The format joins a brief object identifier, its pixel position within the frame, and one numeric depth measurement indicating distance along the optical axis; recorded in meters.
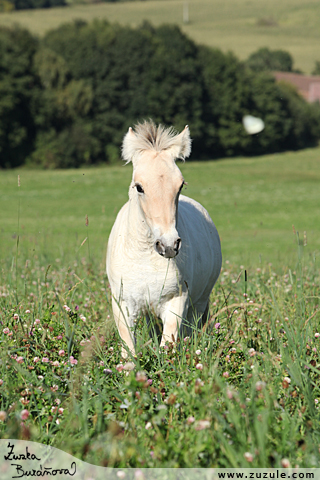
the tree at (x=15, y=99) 118.87
